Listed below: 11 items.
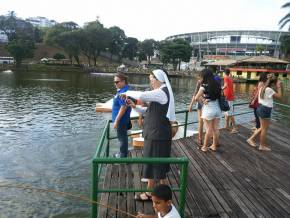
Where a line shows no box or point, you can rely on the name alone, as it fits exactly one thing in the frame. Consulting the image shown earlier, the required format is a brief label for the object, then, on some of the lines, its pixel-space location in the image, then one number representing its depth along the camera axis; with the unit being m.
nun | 3.21
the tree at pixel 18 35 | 59.14
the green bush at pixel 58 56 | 69.92
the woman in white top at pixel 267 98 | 5.55
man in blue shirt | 4.16
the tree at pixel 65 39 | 60.35
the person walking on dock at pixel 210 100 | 5.12
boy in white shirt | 2.47
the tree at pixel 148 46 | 79.15
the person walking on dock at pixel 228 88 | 7.16
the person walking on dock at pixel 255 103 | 6.82
